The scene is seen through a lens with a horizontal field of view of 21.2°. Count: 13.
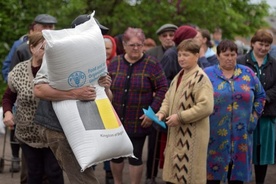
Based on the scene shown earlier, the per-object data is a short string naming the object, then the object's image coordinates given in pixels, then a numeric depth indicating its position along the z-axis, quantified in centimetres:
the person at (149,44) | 1393
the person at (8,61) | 1017
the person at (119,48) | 1075
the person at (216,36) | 1569
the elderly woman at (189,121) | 722
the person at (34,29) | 921
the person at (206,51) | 919
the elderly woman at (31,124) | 682
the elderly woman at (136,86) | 819
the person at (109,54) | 925
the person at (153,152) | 918
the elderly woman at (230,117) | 773
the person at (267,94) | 864
